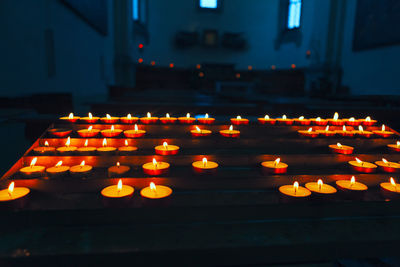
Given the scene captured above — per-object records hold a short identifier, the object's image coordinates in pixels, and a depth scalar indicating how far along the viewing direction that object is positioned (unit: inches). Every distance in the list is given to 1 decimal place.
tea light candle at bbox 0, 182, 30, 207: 20.3
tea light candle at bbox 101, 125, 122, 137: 29.2
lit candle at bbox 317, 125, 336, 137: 31.0
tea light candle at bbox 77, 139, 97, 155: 26.5
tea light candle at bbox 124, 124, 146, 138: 29.4
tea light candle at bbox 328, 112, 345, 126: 34.0
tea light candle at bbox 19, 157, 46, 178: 23.0
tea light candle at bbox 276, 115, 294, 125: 33.4
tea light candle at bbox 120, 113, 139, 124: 32.3
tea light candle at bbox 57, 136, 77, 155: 26.3
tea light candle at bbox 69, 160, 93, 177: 23.3
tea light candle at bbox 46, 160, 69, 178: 23.2
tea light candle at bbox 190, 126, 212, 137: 30.1
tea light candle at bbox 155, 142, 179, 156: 26.5
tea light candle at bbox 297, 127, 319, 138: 30.8
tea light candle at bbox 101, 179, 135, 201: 20.5
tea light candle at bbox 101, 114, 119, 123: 32.1
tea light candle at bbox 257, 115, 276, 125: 33.4
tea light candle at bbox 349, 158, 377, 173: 25.0
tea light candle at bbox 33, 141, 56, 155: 26.0
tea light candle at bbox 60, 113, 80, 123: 31.7
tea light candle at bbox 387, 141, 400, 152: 28.4
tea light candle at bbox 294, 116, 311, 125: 33.3
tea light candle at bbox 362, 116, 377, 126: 34.2
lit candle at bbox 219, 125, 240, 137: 30.2
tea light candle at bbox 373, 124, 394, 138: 31.2
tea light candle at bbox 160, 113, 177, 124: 32.6
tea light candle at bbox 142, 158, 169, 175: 23.6
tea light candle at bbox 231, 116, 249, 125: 32.8
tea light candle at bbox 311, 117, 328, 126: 33.5
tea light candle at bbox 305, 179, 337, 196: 21.6
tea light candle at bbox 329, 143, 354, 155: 27.8
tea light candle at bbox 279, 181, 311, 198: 21.6
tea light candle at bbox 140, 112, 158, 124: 32.5
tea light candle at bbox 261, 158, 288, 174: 24.7
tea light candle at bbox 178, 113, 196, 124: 32.8
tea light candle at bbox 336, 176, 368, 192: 22.1
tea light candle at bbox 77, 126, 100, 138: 28.8
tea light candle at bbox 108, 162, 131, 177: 23.8
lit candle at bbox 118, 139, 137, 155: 27.1
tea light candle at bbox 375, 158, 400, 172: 25.2
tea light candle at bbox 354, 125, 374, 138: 31.1
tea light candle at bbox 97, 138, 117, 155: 26.6
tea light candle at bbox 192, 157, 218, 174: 24.2
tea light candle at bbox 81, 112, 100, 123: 32.3
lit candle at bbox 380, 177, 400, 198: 22.1
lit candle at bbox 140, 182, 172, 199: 21.1
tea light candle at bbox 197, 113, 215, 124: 32.5
